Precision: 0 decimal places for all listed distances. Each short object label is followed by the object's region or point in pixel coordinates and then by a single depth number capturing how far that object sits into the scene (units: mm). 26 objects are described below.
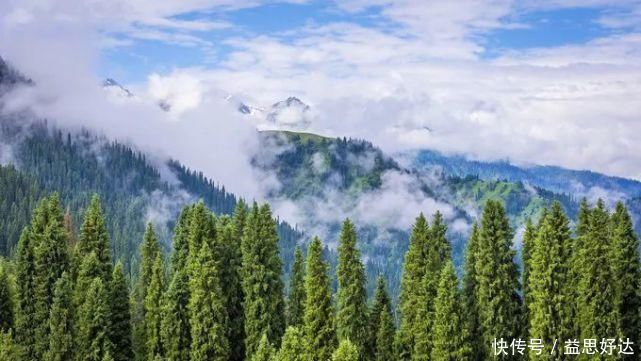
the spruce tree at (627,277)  81438
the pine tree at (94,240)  92562
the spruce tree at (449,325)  79000
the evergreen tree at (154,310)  87000
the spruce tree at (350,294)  85312
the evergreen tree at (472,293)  85562
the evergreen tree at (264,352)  73188
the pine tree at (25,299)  86438
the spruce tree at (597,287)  78062
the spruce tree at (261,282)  87438
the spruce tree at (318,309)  82188
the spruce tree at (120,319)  86125
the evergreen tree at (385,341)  89438
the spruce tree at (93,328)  82500
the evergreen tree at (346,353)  65375
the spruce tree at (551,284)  78875
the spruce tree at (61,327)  82875
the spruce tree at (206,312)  83125
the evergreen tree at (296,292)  95250
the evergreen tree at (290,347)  71188
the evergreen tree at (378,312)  89688
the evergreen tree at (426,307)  82438
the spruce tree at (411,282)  86438
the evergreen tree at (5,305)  90644
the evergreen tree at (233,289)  90188
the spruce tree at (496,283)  82438
